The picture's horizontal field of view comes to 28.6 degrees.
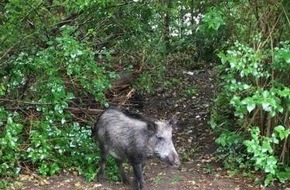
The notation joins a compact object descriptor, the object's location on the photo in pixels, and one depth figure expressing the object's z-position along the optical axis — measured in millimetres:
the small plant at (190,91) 10420
